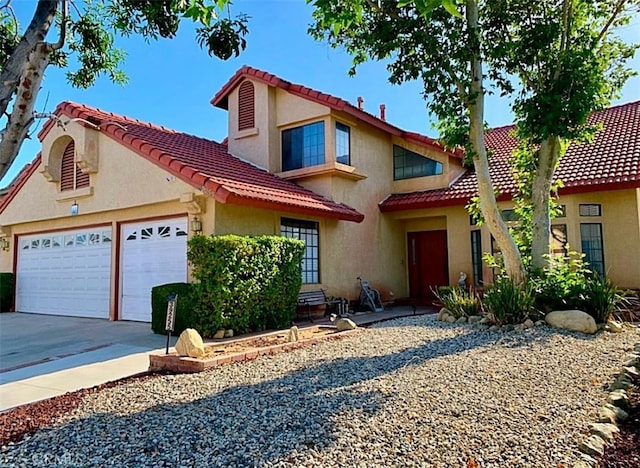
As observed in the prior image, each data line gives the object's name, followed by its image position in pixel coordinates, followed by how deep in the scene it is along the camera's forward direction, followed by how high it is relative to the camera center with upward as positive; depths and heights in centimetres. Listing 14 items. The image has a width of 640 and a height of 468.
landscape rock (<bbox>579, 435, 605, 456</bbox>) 371 -159
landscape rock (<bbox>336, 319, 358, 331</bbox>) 1016 -149
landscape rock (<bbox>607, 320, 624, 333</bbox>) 871 -142
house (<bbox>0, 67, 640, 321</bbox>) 1221 +175
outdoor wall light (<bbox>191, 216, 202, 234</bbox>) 1120 +86
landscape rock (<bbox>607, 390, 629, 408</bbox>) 482 -156
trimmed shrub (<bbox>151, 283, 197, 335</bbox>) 988 -99
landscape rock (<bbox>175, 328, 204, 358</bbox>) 718 -133
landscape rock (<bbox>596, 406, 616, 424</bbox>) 434 -157
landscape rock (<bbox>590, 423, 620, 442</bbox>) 401 -159
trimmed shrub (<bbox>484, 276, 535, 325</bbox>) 926 -99
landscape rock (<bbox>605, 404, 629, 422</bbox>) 450 -160
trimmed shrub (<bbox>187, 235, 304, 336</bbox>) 961 -48
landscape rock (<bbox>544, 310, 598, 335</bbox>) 865 -128
